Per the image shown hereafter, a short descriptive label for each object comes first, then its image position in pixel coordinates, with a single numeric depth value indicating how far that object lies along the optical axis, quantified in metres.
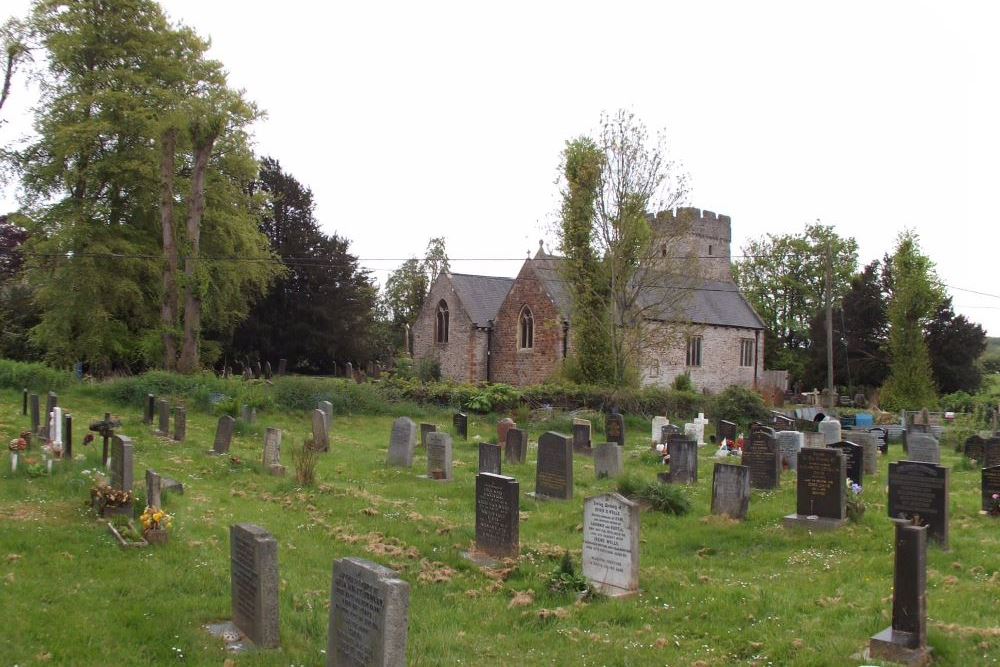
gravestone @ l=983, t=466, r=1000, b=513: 12.35
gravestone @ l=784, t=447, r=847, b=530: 11.56
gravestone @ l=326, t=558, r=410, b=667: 5.62
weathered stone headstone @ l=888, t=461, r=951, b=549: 10.41
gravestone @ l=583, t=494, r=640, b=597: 8.91
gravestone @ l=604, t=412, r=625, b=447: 23.44
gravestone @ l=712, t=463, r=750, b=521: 12.32
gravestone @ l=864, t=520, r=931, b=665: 6.62
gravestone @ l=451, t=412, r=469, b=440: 23.34
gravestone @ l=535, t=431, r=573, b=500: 13.95
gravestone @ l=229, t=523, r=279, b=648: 6.80
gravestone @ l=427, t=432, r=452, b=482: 15.70
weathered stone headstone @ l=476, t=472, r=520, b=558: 10.06
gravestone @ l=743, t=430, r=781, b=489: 15.12
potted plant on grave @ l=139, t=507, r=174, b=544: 9.44
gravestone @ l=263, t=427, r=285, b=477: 15.50
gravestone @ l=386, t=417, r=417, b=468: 17.52
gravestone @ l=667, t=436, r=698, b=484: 15.76
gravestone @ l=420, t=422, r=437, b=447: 20.59
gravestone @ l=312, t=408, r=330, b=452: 18.98
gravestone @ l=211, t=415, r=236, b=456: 17.19
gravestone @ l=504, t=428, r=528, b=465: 18.33
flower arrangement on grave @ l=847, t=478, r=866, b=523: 11.70
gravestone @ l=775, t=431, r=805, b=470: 17.62
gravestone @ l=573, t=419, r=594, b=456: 21.08
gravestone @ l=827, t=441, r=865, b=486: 15.01
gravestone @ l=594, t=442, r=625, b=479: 16.61
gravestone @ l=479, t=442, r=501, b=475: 15.06
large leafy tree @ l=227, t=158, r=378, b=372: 42.91
